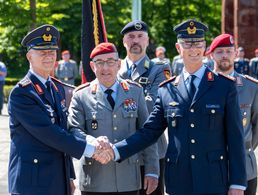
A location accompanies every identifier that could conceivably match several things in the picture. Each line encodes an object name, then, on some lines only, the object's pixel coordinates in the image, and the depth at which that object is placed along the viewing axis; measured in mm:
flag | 9811
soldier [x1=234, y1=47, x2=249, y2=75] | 34253
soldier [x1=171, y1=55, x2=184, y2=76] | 33180
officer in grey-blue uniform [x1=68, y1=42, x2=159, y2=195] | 7602
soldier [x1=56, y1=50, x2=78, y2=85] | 32408
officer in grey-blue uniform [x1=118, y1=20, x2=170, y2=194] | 9047
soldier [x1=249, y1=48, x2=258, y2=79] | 34140
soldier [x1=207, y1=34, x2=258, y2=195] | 8220
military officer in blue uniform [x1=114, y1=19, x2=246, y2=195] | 6843
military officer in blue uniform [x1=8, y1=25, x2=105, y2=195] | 6961
